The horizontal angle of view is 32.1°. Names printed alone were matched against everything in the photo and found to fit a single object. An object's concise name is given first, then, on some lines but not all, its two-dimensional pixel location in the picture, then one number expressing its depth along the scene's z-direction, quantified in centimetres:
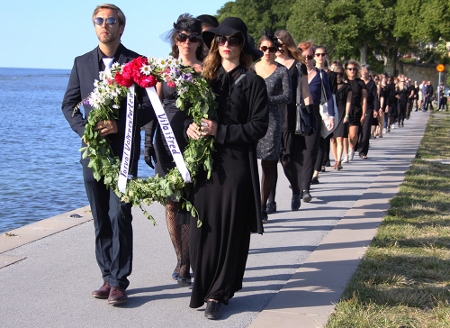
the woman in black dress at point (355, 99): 1477
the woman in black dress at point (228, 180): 512
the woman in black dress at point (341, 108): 1393
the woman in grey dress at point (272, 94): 806
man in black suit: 536
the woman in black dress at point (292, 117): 873
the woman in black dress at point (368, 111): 1622
